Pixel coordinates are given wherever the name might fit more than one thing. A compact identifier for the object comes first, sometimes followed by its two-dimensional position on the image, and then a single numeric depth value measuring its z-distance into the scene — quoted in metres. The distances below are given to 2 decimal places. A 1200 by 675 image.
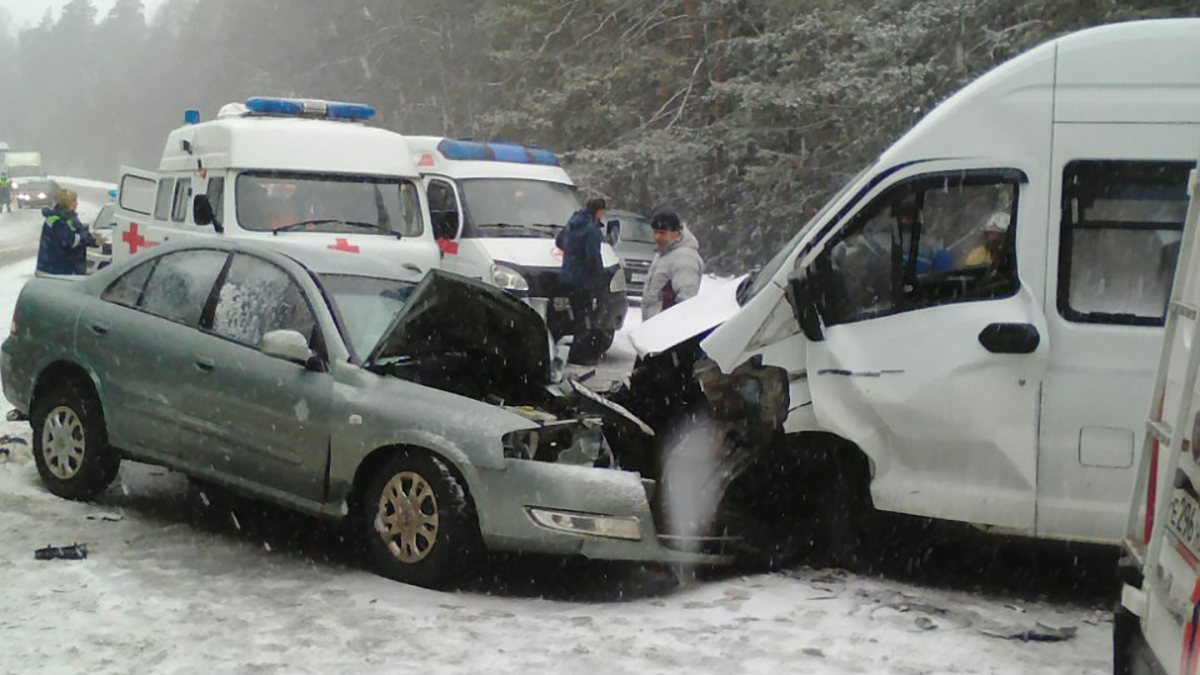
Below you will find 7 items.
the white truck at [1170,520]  3.24
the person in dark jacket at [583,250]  12.76
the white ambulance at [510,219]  13.44
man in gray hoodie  10.28
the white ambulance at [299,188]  11.05
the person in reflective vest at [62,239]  13.07
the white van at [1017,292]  5.70
